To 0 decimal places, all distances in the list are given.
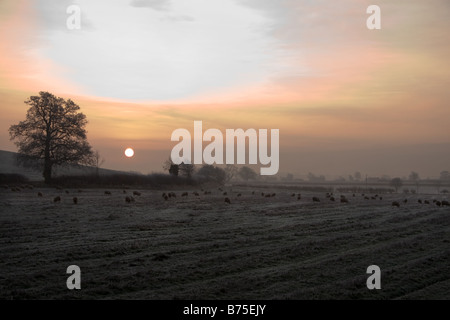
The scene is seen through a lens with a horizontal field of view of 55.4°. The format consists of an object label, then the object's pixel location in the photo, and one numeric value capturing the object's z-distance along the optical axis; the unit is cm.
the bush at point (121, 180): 5644
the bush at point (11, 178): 5269
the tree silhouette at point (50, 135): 5397
